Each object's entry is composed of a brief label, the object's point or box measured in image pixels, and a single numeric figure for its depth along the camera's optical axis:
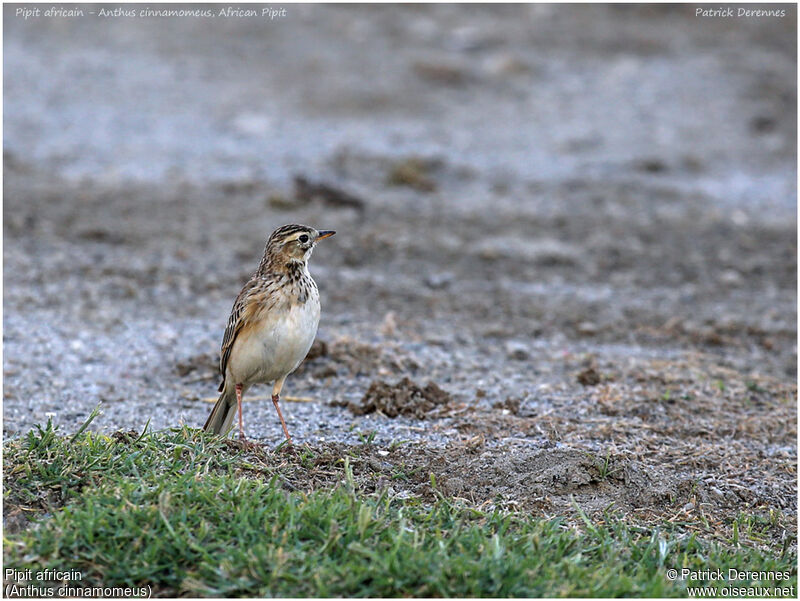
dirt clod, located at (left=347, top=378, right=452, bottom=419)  14.57
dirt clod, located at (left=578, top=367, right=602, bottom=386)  16.39
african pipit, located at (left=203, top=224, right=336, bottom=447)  12.44
